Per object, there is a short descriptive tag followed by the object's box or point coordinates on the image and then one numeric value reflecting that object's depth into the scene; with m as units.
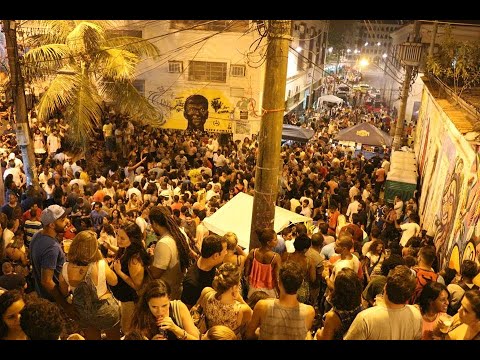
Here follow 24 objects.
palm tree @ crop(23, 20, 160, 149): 11.85
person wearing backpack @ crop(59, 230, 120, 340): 4.13
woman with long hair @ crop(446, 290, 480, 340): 3.43
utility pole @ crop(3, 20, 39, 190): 9.77
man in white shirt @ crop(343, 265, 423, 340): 3.42
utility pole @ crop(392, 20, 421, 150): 17.59
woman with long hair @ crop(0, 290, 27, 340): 3.20
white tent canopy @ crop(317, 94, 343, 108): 29.52
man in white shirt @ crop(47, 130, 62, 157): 14.52
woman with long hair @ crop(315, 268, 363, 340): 3.66
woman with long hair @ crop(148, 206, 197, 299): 4.67
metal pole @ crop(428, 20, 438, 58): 17.90
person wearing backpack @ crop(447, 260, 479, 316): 5.06
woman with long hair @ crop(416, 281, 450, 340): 4.29
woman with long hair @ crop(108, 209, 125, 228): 8.44
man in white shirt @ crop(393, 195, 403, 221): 10.68
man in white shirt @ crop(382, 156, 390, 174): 14.25
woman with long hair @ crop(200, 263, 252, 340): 3.78
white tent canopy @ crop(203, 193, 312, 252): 7.36
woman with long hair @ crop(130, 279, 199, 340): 3.41
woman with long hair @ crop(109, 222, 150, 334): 4.44
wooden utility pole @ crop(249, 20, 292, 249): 4.82
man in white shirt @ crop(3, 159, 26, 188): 10.76
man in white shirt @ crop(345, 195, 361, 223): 9.98
